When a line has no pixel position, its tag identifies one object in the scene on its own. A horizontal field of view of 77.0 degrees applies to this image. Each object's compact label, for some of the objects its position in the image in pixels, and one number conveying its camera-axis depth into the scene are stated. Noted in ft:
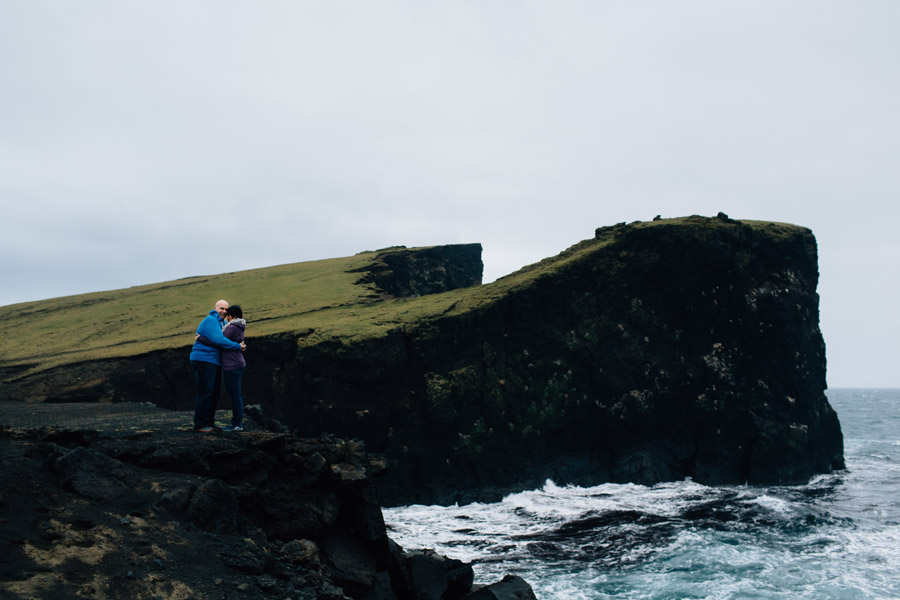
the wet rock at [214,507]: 31.71
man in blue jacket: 42.32
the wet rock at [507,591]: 49.01
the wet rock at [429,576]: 46.70
